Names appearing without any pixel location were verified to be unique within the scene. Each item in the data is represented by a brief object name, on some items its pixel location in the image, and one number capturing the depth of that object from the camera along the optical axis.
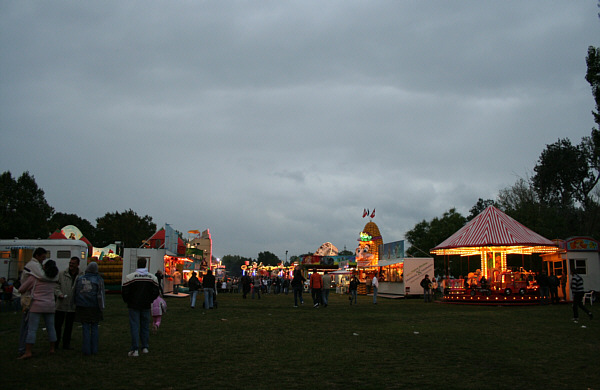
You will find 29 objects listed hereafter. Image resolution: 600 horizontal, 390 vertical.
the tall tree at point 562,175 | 55.44
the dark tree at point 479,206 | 75.69
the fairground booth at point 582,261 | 27.14
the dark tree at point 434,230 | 58.06
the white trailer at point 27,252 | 26.69
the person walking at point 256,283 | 34.51
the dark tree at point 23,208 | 51.59
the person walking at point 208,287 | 20.11
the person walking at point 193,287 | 20.92
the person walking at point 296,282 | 23.45
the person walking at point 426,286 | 29.62
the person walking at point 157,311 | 12.07
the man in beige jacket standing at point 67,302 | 9.23
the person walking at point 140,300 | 8.73
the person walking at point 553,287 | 25.80
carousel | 26.22
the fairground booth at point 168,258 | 30.78
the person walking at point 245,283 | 33.75
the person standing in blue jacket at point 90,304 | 8.48
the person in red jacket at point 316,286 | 23.05
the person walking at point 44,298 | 8.30
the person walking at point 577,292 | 15.29
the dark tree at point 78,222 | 78.25
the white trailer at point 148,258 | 30.59
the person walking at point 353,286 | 26.92
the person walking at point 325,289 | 23.78
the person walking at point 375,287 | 28.40
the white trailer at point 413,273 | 36.16
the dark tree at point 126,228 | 70.94
